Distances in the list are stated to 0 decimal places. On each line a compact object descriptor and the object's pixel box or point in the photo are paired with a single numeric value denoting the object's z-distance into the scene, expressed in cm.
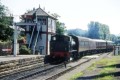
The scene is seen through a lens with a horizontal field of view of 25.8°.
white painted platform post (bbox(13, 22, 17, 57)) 3041
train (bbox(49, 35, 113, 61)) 2709
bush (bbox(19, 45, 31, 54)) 3819
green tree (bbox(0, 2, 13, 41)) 3994
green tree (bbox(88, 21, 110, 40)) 14912
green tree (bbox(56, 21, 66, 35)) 6918
